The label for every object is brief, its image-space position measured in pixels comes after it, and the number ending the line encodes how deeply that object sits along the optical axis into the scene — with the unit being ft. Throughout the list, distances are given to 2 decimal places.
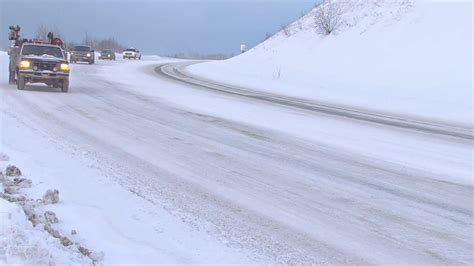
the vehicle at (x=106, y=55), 198.59
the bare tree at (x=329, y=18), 134.31
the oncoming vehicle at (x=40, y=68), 60.70
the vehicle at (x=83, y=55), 150.63
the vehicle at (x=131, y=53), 232.32
